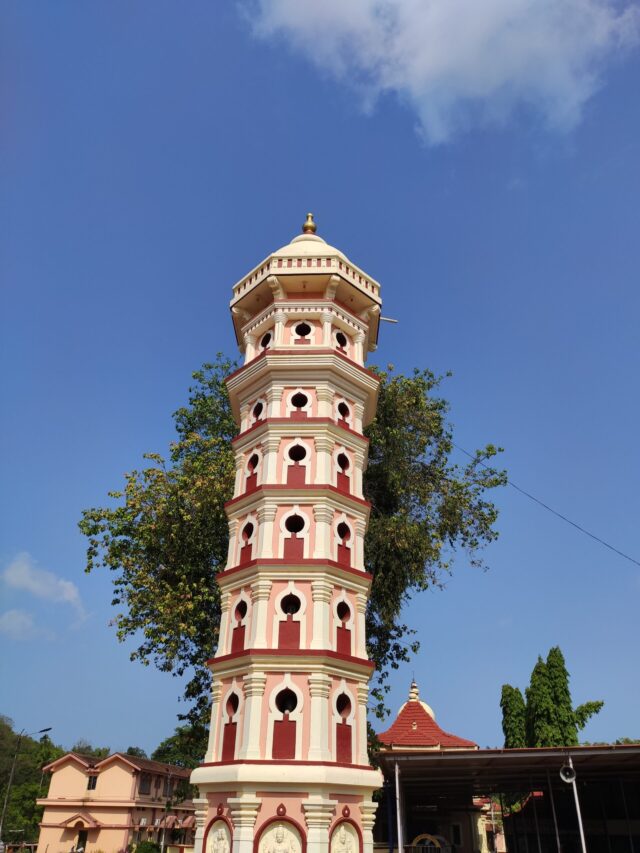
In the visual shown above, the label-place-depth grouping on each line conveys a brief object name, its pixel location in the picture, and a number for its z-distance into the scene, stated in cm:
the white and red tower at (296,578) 1428
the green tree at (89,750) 8094
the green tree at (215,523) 2358
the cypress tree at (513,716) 4666
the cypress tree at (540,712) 4031
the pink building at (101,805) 4097
